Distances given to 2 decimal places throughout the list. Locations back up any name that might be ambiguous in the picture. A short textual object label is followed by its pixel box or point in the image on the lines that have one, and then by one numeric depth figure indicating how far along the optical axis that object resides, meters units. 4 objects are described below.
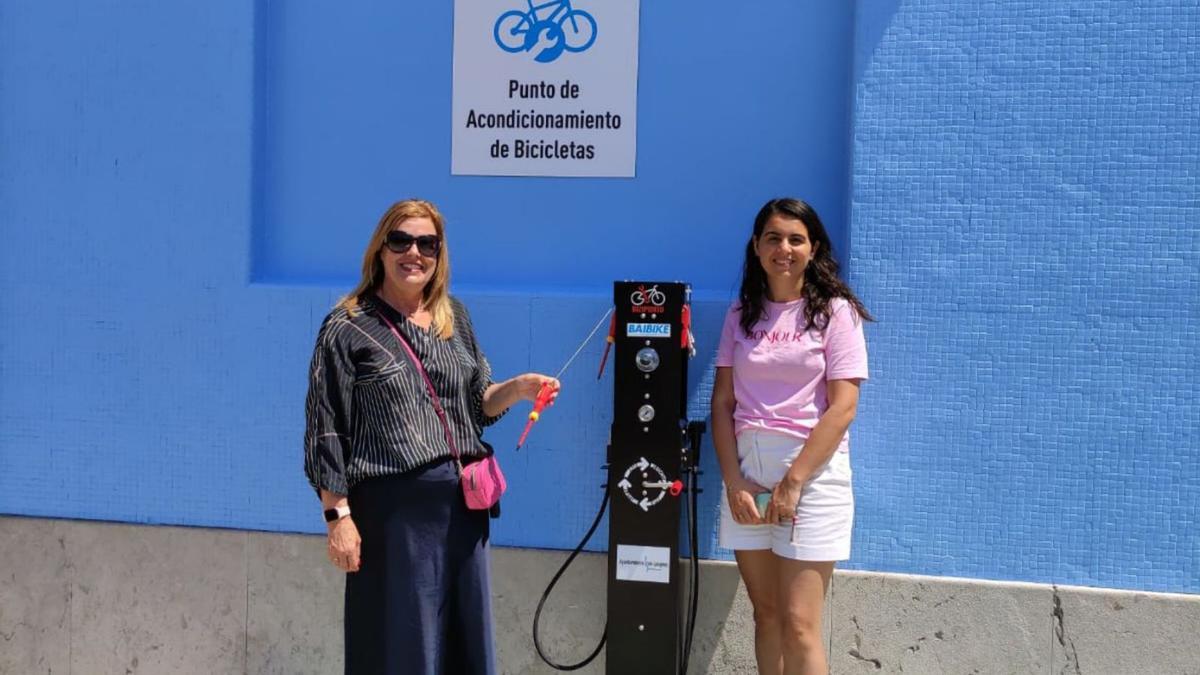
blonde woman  2.87
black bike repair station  3.46
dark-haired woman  3.28
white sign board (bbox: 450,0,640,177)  4.10
